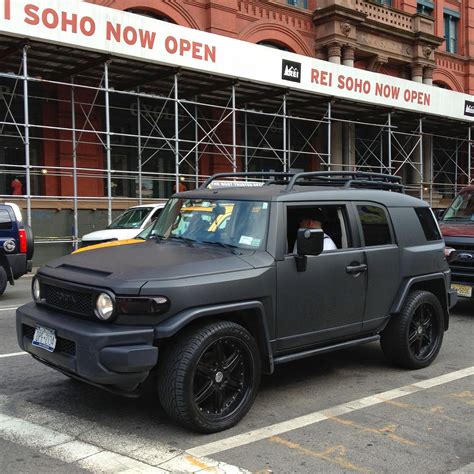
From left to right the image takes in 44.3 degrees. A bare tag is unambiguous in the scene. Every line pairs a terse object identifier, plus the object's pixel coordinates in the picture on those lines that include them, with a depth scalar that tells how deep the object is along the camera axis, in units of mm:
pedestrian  17547
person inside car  5200
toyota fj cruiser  4016
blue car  10594
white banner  14016
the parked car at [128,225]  12602
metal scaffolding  17016
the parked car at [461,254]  8414
